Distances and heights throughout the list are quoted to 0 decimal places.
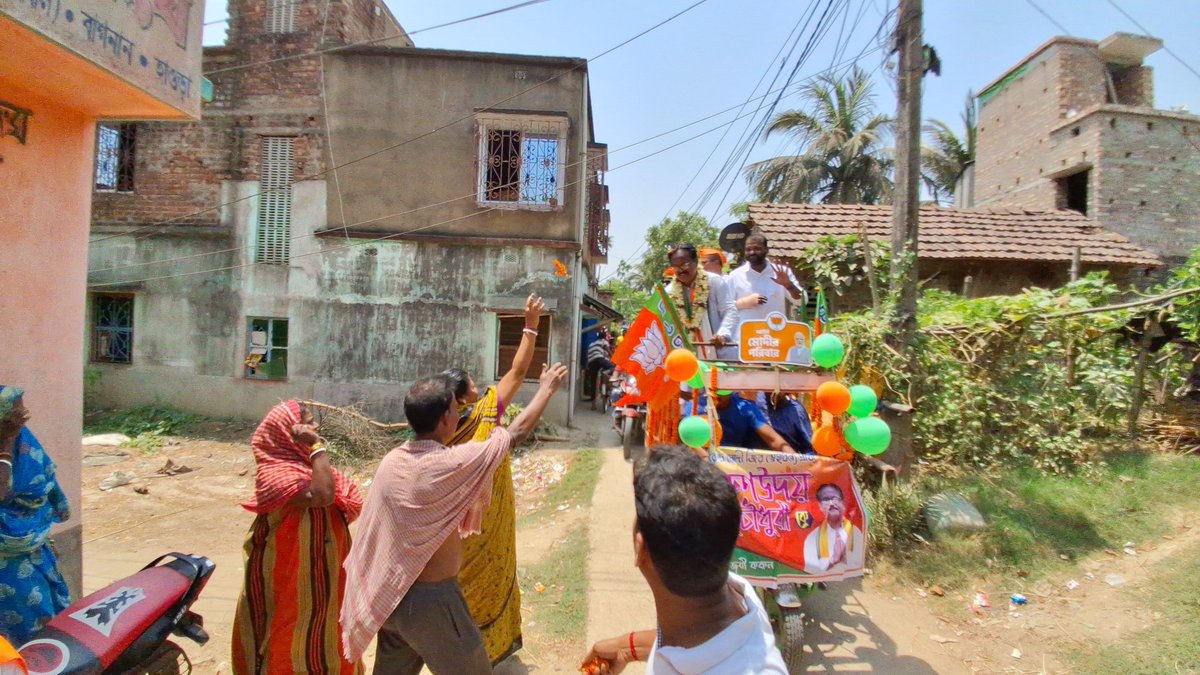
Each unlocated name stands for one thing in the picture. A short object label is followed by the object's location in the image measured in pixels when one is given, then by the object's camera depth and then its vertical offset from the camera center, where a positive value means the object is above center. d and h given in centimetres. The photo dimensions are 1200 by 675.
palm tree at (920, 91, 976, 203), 1934 +641
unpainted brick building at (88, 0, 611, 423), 1184 +228
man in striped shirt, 232 -78
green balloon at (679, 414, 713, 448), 359 -48
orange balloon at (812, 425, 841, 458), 372 -53
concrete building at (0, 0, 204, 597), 346 +104
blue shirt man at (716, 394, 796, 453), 419 -48
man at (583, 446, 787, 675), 133 -51
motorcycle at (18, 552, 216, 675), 235 -122
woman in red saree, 278 -107
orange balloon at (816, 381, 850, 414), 352 -24
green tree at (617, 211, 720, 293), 2398 +443
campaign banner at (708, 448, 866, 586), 331 -91
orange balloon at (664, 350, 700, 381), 370 -9
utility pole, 572 +152
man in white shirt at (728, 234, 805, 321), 507 +58
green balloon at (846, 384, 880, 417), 372 -27
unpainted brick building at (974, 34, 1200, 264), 1136 +428
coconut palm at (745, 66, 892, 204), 1756 +564
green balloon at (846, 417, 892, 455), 356 -47
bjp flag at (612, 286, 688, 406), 424 -1
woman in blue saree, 261 -88
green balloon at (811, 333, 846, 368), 385 +2
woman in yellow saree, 314 -114
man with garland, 507 +44
